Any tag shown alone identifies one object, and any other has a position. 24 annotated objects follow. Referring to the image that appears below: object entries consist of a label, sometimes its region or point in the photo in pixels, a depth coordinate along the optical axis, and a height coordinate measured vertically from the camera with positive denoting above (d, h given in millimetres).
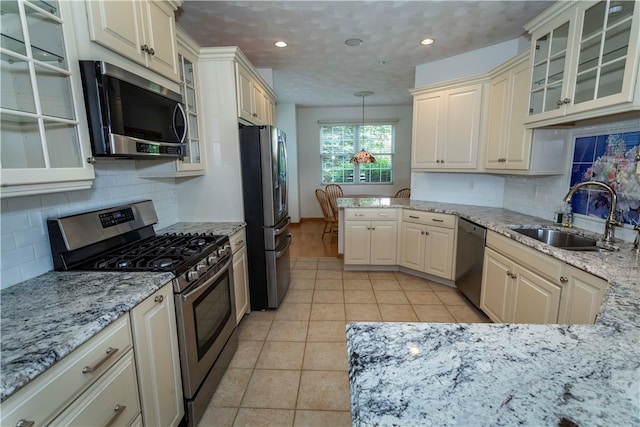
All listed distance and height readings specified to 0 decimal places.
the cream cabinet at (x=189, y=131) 2105 +333
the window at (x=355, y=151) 7199 +457
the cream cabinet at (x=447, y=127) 3248 +487
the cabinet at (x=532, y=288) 1529 -751
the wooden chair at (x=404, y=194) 6401 -544
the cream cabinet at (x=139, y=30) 1299 +714
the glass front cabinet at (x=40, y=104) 1051 +265
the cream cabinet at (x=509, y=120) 2520 +448
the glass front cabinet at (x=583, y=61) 1542 +657
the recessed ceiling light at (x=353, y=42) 3062 +1334
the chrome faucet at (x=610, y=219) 1828 -330
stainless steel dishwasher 2674 -869
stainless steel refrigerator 2568 -346
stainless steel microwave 1281 +295
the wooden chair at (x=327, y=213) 5582 -840
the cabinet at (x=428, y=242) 3248 -855
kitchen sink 2062 -527
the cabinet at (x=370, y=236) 3709 -851
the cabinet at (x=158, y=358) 1223 -836
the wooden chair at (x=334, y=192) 6041 -530
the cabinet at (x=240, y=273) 2412 -871
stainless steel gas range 1464 -470
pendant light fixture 5730 +254
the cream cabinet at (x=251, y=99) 2578 +725
